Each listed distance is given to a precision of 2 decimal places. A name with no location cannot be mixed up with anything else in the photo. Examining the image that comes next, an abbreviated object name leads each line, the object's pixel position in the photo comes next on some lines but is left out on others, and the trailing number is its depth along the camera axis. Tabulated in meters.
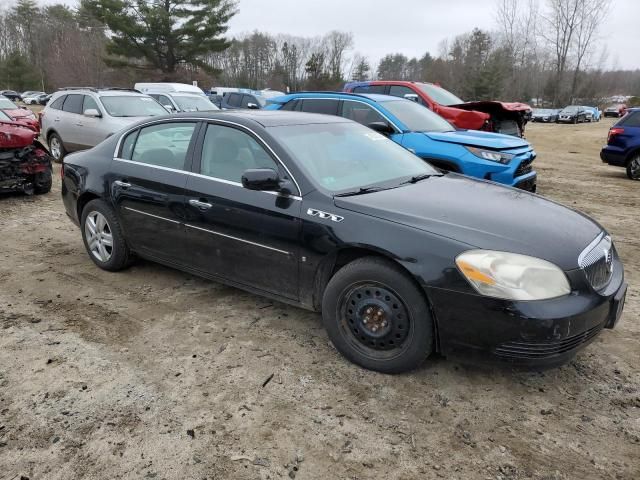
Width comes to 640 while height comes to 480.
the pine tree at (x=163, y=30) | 41.31
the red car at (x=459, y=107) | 9.54
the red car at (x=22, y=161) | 7.38
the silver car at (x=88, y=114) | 10.55
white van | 14.83
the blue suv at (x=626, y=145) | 10.69
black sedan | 2.69
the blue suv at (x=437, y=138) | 6.69
